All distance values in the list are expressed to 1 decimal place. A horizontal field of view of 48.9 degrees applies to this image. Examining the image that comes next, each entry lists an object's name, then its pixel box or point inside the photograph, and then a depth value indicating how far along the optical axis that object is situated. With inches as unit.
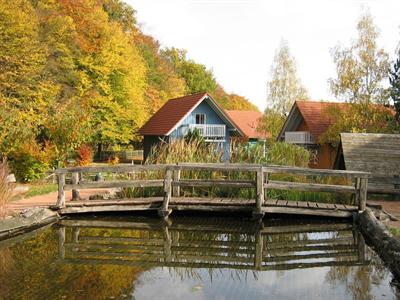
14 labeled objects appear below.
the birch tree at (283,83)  1330.0
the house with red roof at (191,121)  1196.5
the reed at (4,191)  370.3
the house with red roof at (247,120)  1692.4
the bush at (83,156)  930.9
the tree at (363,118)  924.0
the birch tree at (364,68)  935.0
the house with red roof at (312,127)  1083.3
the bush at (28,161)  643.5
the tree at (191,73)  2325.3
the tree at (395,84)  848.9
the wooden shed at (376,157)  571.8
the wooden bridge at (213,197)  417.4
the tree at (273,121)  1334.9
